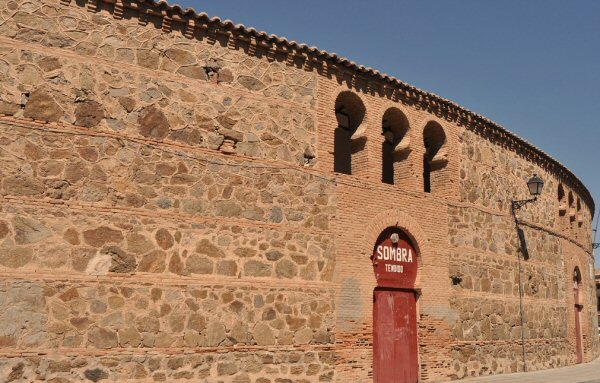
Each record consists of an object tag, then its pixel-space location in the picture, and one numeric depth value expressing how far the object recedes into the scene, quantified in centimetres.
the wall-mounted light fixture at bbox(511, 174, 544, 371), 1569
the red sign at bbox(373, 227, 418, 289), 1240
